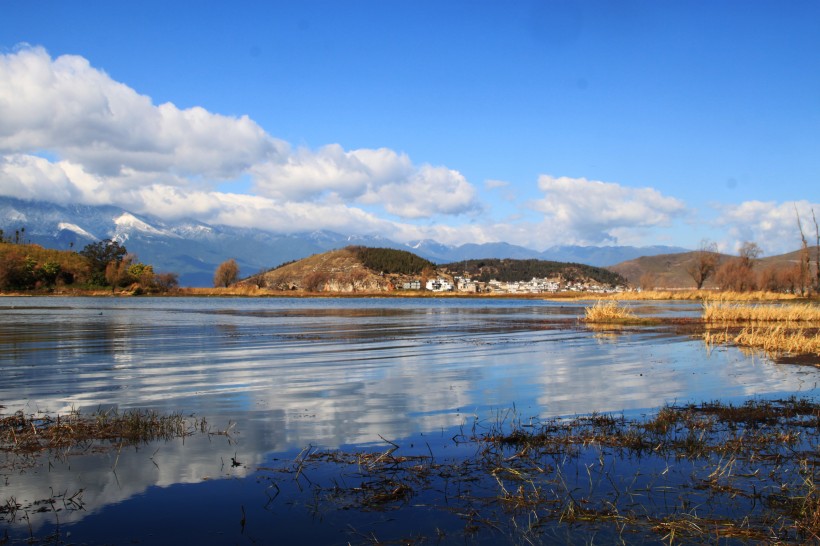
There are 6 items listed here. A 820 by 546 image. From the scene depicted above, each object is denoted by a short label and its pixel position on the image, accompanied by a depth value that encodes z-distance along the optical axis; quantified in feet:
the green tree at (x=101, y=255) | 499.51
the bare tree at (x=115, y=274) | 491.31
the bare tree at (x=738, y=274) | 418.10
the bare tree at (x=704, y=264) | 491.72
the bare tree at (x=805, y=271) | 326.16
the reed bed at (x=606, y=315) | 168.61
